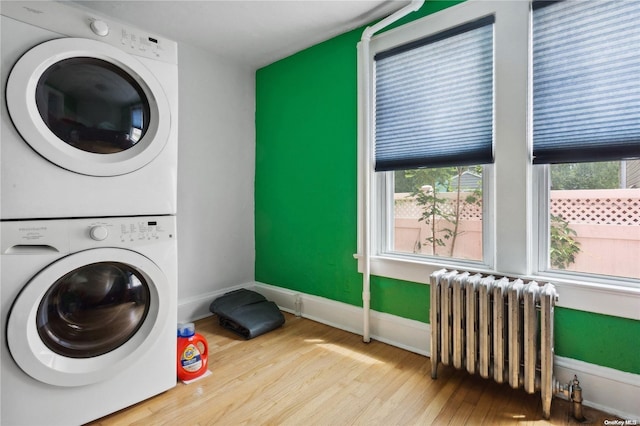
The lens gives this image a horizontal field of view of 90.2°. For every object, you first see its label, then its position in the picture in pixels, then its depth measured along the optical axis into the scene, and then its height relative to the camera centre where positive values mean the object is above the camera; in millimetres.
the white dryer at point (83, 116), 1193 +407
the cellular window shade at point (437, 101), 1808 +691
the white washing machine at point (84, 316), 1190 -444
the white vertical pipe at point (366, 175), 2162 +258
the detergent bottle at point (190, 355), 1693 -778
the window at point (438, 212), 1940 +1
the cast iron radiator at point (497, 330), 1431 -579
